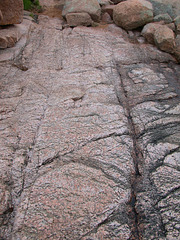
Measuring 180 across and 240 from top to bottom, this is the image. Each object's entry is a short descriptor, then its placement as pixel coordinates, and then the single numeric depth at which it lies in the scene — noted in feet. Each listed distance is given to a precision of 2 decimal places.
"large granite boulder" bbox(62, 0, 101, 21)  18.00
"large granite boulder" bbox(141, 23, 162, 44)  15.67
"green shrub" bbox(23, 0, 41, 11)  19.96
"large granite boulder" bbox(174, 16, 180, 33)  16.27
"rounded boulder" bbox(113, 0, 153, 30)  16.78
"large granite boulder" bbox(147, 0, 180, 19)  18.12
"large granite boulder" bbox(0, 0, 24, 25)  13.57
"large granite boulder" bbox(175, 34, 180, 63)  14.47
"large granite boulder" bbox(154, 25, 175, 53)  14.60
